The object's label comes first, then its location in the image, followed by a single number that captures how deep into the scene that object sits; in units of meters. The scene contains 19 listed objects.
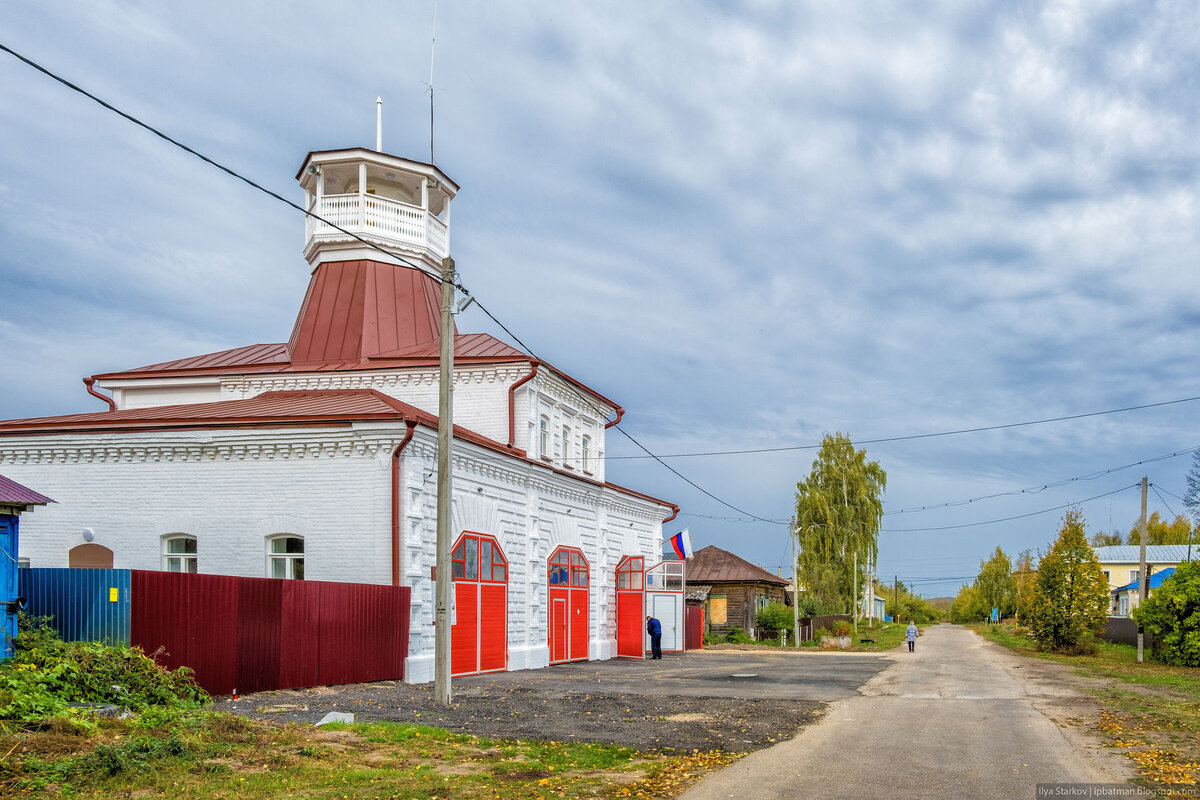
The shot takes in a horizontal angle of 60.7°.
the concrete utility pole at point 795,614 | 45.95
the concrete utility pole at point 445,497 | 15.83
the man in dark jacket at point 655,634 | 32.00
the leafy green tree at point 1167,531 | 85.19
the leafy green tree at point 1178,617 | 29.47
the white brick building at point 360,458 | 20.09
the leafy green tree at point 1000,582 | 92.69
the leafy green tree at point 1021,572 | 68.96
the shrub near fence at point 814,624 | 50.60
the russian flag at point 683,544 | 38.16
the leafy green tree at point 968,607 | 114.25
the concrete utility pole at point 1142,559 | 38.96
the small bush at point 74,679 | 11.04
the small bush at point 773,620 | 50.00
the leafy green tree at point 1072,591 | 35.75
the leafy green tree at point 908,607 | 130.62
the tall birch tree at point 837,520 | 57.88
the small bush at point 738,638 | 48.24
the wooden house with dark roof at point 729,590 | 52.28
